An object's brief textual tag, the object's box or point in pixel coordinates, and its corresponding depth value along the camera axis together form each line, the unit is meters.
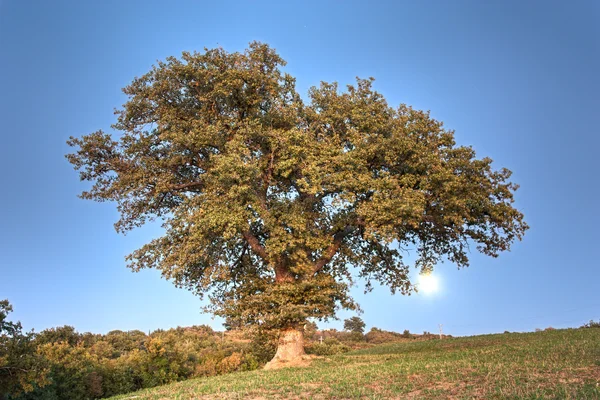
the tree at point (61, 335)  36.69
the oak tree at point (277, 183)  21.61
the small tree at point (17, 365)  15.54
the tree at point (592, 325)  37.34
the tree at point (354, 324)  77.06
